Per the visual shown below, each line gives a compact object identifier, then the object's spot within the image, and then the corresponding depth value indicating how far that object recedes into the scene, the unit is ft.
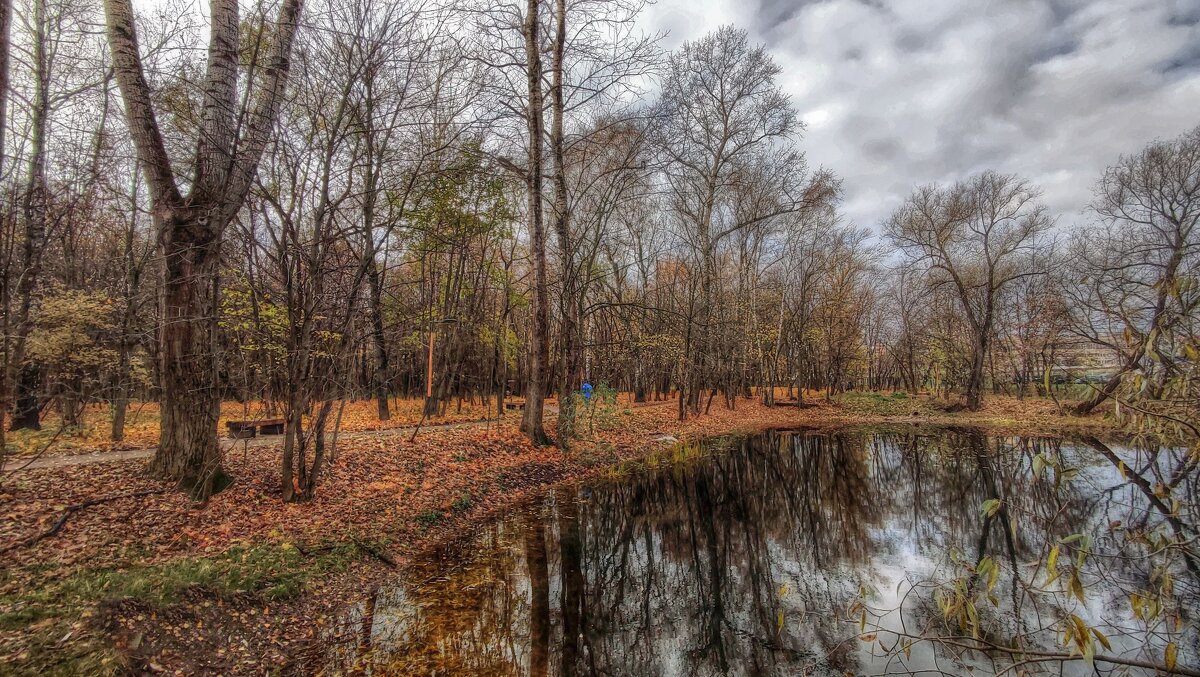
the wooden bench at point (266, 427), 36.69
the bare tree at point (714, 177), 61.57
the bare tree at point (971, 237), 75.72
